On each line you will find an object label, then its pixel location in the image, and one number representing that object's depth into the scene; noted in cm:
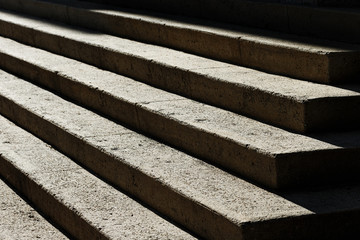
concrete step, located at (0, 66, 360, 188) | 419
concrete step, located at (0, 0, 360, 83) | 502
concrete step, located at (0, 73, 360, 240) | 393
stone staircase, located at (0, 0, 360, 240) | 415
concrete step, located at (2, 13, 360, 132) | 455
